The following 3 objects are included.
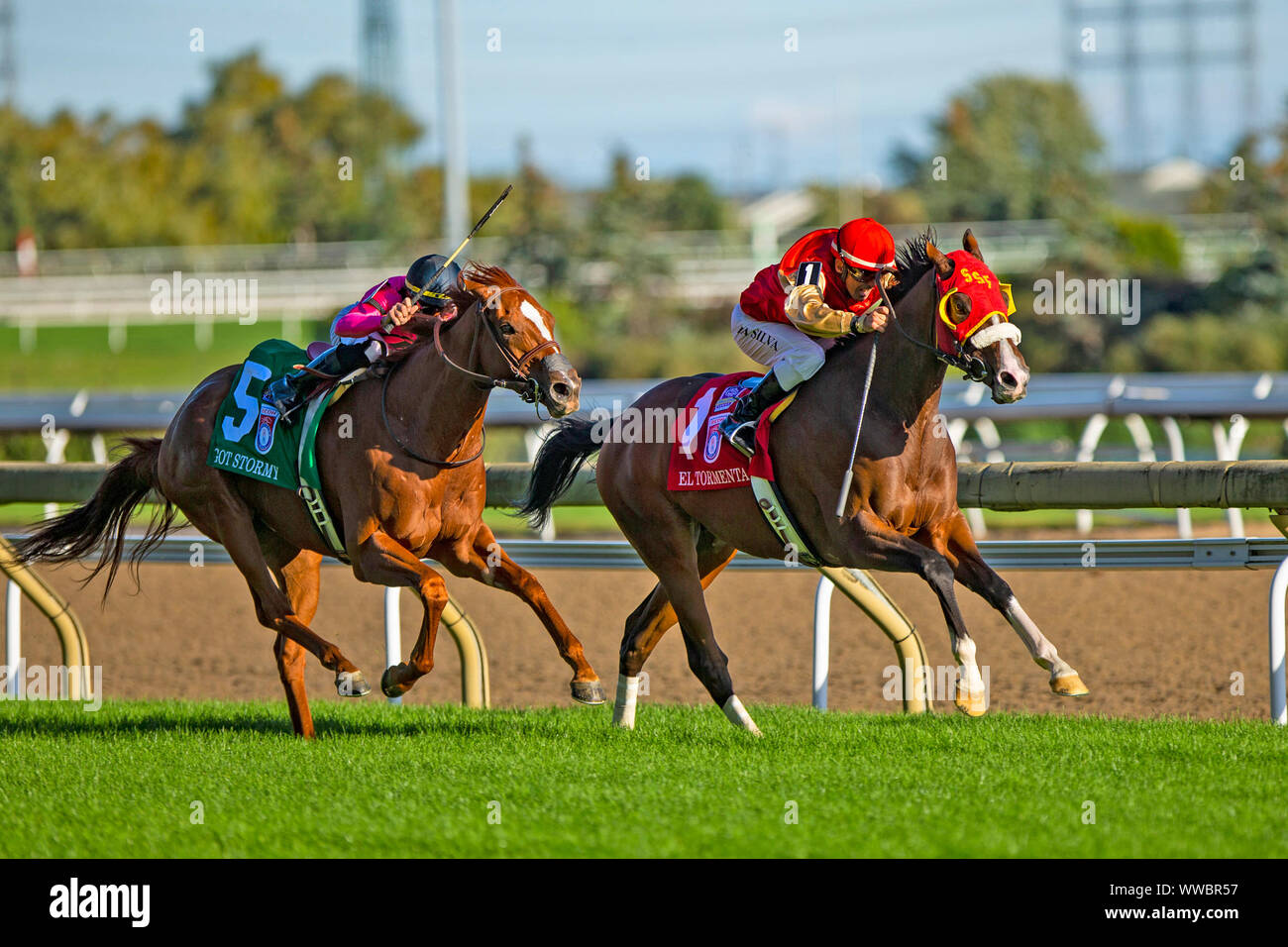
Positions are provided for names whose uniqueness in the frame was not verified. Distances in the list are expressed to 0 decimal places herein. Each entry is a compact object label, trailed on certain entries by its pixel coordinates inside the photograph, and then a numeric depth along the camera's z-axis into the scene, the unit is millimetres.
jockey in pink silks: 11930
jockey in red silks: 10930
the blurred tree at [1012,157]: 65500
